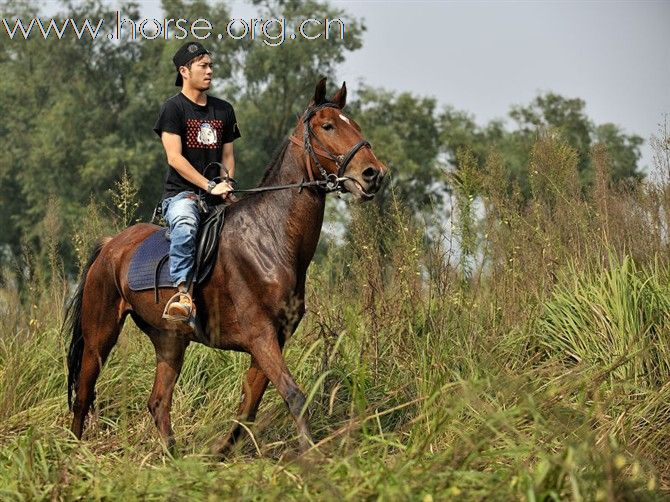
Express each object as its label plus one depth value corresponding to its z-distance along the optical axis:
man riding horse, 14.92
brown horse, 13.56
